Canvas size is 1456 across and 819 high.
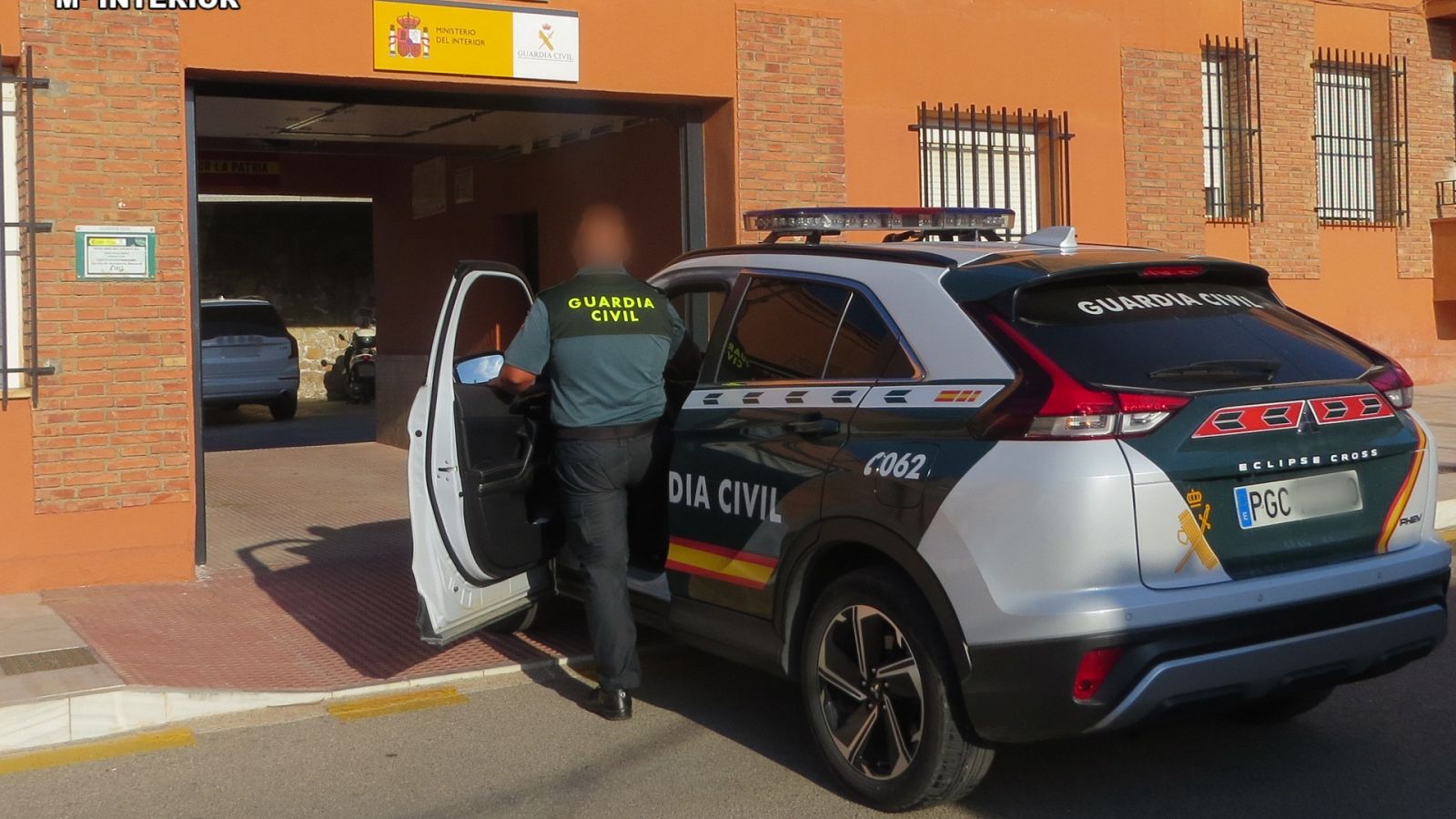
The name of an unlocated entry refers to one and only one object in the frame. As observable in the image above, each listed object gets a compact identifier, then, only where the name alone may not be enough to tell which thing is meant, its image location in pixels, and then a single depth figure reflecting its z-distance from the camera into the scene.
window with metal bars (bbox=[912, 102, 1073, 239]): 11.45
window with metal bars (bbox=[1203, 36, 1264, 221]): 13.73
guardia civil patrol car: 4.14
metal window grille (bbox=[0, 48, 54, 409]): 8.07
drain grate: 6.38
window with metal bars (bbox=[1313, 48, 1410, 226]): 14.66
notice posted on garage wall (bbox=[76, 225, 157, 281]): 8.23
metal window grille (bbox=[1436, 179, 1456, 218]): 15.41
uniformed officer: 5.66
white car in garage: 19.36
